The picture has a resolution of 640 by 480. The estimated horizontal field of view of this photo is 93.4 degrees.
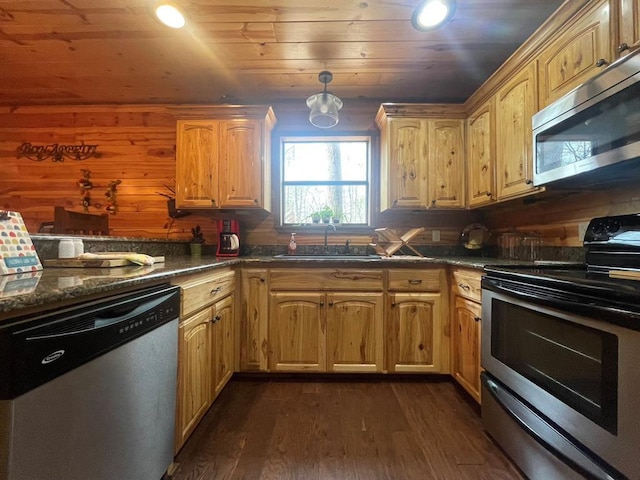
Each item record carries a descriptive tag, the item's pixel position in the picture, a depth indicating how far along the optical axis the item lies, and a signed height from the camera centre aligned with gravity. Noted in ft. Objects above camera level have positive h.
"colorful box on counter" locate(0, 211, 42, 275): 3.62 -0.11
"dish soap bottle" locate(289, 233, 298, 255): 9.12 -0.14
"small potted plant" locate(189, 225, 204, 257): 8.61 -0.01
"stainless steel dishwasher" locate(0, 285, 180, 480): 2.04 -1.29
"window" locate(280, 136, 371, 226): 9.66 +2.09
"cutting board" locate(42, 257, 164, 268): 4.34 -0.33
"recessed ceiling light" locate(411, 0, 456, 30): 5.24 +4.12
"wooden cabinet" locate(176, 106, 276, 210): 8.36 +2.25
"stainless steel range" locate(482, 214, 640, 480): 2.92 -1.42
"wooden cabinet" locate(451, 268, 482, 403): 5.82 -1.77
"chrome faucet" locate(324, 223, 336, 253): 9.26 +0.27
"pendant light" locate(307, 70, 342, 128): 7.34 +3.25
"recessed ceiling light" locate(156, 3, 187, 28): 5.55 +4.29
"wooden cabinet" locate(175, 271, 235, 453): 4.47 -1.87
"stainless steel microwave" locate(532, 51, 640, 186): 3.72 +1.69
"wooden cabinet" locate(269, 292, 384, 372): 7.14 -2.15
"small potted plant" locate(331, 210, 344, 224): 9.41 +0.77
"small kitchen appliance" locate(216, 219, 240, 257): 8.32 +0.05
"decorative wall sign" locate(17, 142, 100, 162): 9.75 +2.85
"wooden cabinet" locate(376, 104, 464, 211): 8.32 +2.33
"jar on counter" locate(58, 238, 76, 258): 4.69 -0.14
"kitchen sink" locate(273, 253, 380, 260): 8.91 -0.41
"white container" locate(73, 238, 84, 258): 4.79 -0.11
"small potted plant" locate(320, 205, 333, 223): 9.34 +0.83
